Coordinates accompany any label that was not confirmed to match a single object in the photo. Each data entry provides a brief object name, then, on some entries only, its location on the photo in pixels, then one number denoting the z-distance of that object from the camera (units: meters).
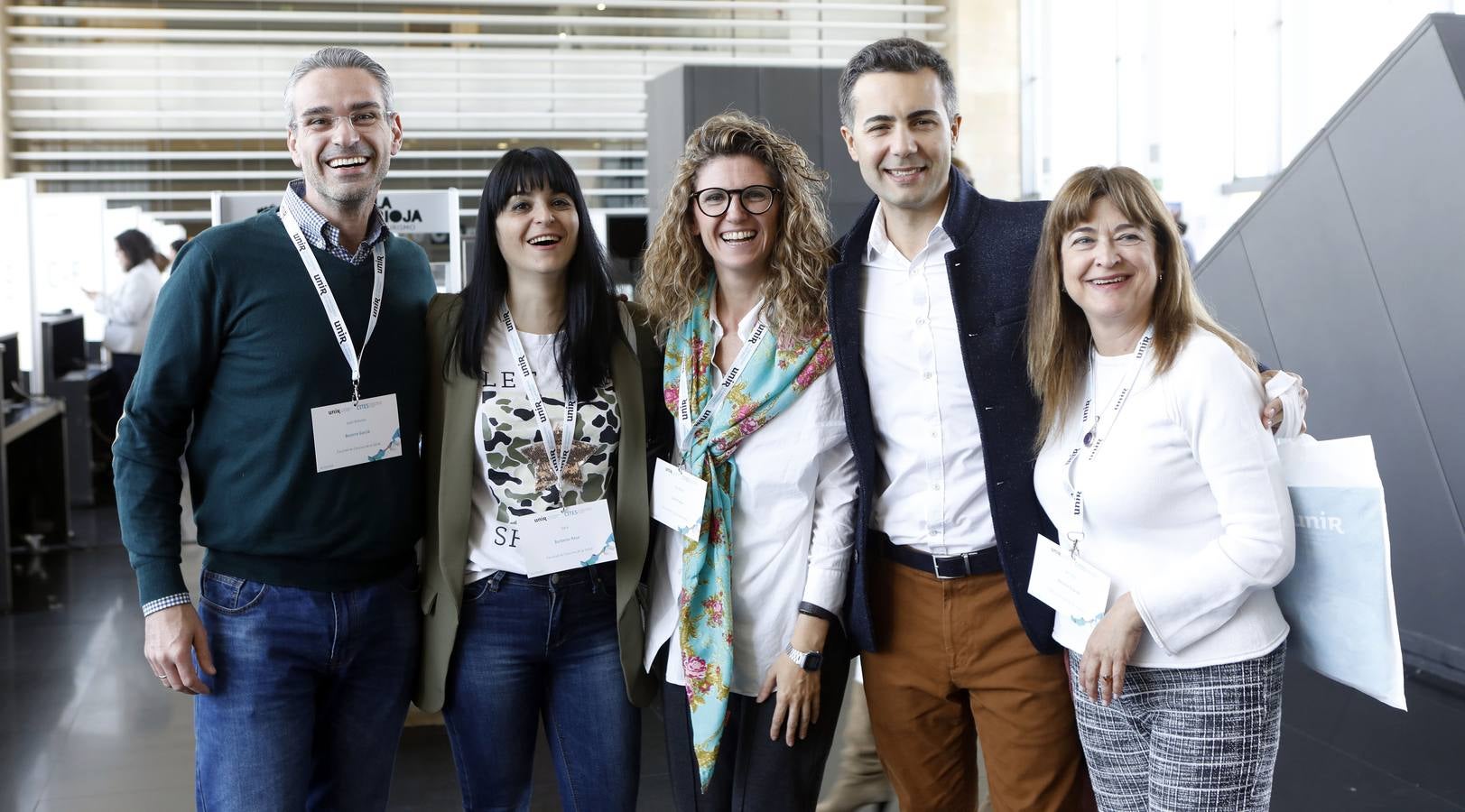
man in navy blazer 2.08
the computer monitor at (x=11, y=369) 7.19
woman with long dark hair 2.12
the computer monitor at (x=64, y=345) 8.11
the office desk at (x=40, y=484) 7.29
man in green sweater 1.99
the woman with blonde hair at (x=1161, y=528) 1.77
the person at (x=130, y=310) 9.16
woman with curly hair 2.09
